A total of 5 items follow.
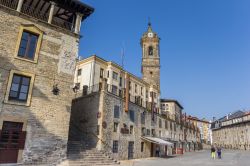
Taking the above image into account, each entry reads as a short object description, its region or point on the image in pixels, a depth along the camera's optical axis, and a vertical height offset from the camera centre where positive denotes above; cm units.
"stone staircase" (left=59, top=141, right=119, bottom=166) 1524 -141
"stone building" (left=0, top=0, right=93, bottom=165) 1317 +349
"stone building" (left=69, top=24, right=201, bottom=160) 2131 +244
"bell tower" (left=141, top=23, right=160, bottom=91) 4897 +1857
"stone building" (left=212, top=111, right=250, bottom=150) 6594 +459
